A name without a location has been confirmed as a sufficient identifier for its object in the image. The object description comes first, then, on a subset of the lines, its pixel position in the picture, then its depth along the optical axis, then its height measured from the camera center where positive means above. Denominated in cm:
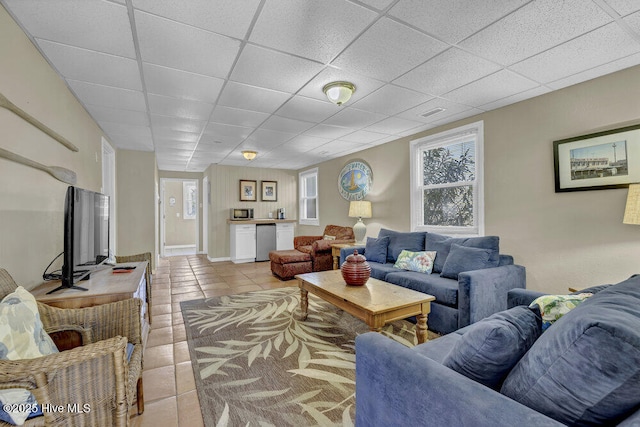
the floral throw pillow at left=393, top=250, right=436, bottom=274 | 336 -58
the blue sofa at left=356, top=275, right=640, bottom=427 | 70 -50
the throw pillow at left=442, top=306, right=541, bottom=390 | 94 -47
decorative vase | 271 -55
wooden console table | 171 -49
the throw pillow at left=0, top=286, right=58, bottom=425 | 105 -51
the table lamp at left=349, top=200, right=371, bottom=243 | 503 +4
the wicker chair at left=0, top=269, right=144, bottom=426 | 101 -64
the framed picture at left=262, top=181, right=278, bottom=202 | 769 +69
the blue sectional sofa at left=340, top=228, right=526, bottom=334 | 251 -68
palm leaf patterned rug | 169 -118
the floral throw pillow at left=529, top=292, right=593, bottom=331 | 123 -42
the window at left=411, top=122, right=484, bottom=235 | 362 +47
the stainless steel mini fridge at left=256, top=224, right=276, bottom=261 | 692 -62
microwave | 713 +7
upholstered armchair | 514 -55
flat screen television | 176 -14
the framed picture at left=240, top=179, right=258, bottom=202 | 740 +69
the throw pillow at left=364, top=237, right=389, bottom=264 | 401 -51
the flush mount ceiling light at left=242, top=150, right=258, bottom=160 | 541 +121
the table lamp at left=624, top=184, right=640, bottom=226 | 208 +6
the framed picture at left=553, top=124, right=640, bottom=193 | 239 +50
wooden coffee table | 216 -71
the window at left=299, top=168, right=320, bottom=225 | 719 +50
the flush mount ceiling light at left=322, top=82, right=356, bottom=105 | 264 +120
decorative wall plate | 532 +71
